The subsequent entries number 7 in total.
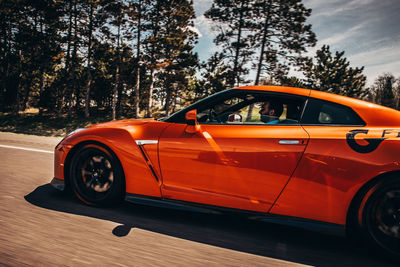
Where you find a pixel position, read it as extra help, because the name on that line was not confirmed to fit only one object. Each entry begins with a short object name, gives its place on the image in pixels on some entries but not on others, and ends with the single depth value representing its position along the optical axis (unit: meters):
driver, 2.54
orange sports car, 2.11
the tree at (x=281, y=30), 17.06
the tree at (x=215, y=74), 19.58
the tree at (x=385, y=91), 54.31
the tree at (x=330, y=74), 32.66
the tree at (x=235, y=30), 18.70
